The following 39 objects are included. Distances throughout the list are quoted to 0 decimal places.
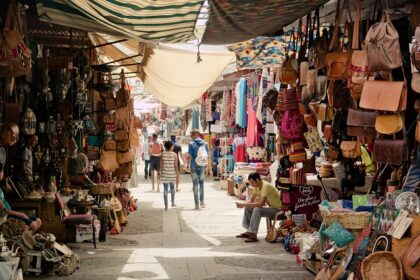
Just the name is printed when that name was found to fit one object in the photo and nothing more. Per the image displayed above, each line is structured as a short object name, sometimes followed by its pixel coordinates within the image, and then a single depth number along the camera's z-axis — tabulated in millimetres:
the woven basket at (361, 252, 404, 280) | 5355
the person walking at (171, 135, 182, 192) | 20733
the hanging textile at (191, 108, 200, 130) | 28184
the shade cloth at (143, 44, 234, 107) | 12328
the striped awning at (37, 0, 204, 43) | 5754
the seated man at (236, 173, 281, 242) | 10875
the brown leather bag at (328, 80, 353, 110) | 7508
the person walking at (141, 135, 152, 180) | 24766
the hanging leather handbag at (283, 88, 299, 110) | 9078
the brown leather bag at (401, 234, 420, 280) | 5223
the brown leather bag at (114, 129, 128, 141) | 12602
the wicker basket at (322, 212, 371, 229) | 6703
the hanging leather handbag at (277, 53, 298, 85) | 8609
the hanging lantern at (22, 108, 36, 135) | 8660
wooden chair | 9505
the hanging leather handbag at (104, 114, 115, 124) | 12278
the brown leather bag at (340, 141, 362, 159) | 7930
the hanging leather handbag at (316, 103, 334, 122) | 7996
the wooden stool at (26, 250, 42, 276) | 7906
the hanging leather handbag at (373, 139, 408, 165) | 6176
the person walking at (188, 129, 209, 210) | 15430
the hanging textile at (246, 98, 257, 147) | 17609
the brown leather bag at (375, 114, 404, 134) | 6055
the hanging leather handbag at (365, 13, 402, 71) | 5645
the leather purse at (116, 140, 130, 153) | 12844
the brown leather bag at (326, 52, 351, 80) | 6723
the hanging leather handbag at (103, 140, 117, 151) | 12289
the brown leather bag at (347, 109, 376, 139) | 6679
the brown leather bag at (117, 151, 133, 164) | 12922
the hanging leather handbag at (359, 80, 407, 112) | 5820
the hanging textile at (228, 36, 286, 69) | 10844
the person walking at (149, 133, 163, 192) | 20312
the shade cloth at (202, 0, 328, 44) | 5905
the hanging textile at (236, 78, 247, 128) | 18234
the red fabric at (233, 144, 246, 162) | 19625
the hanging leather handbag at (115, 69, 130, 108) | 12836
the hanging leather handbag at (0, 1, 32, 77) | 6223
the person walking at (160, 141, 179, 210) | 15094
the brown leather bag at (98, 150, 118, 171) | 12055
